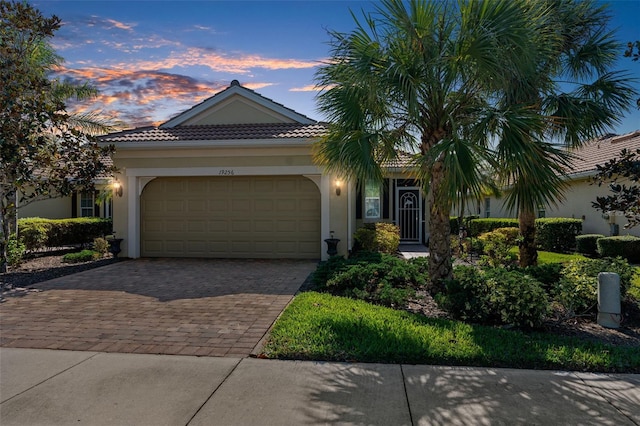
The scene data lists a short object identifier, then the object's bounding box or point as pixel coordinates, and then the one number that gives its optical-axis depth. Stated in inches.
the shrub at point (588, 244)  502.6
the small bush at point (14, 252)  396.0
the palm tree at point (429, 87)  236.7
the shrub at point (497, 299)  208.4
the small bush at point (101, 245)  481.4
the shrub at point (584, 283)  229.0
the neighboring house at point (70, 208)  738.2
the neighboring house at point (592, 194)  514.9
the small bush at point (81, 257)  451.1
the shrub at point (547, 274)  277.1
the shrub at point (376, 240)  478.0
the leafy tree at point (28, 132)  343.0
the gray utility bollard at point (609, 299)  221.1
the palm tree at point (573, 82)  320.8
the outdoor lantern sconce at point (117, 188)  478.0
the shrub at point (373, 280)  275.9
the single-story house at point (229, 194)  454.0
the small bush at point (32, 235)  496.4
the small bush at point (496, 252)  377.1
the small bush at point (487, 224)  631.2
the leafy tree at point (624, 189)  204.7
